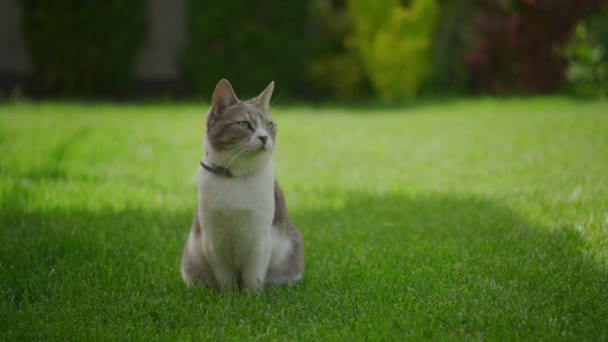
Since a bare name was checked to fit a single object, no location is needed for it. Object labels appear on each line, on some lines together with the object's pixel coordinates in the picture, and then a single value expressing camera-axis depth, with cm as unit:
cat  253
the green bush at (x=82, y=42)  1045
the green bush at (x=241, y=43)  1122
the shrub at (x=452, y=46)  1195
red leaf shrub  1049
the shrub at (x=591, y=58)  945
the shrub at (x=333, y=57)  1196
